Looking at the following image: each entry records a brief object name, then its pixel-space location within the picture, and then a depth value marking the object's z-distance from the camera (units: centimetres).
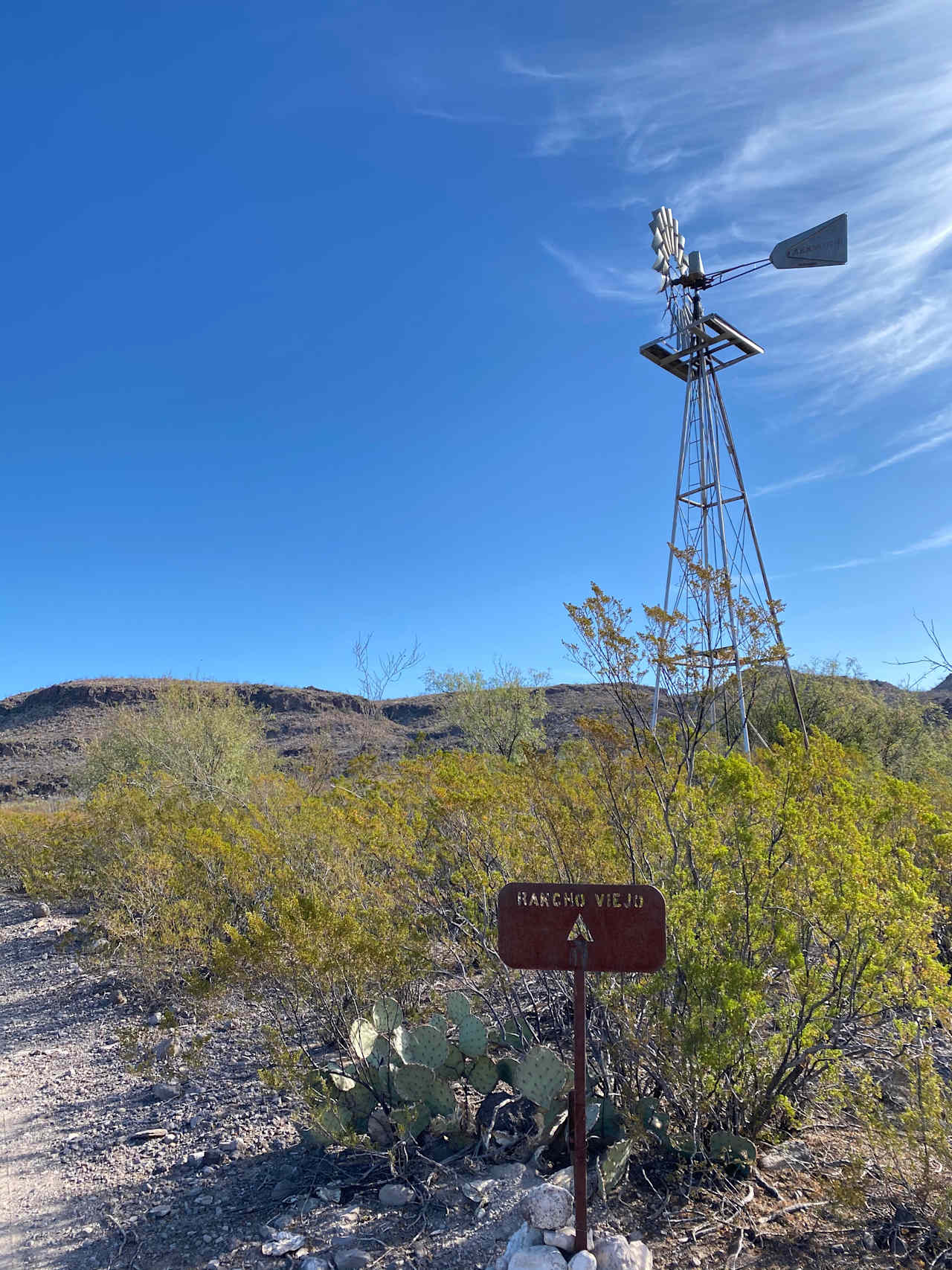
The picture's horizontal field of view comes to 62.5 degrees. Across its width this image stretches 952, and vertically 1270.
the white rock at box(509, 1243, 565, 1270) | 268
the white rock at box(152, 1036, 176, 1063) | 531
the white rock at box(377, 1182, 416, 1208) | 343
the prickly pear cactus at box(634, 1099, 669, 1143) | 336
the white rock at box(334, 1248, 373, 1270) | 303
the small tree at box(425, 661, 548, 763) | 2128
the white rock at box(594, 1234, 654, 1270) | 268
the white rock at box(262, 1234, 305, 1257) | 320
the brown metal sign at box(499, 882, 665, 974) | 274
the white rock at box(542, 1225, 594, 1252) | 279
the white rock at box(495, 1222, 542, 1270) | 284
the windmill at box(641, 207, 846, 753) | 853
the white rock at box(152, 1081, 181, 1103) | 499
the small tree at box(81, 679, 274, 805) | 1370
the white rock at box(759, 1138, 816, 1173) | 344
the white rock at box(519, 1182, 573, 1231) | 288
